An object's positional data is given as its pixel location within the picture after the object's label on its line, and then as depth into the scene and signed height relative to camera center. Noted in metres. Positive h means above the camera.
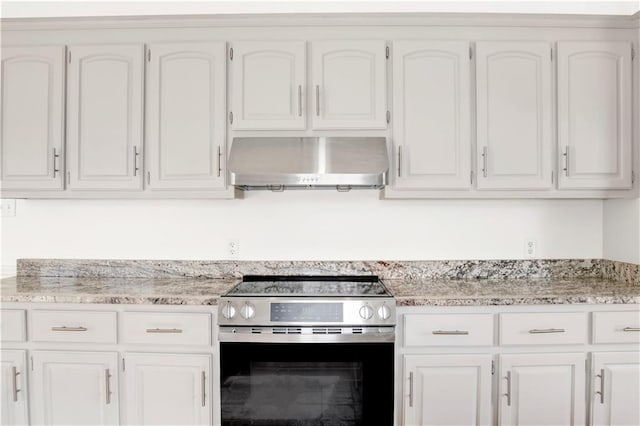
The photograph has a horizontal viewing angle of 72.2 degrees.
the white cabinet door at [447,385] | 2.04 -0.78
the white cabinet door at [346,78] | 2.34 +0.74
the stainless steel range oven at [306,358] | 2.01 -0.65
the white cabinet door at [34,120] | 2.38 +0.53
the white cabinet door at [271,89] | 2.34 +0.69
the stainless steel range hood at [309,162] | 2.21 +0.28
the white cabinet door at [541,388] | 2.04 -0.80
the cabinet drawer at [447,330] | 2.04 -0.52
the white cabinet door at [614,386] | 2.06 -0.79
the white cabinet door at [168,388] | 2.06 -0.81
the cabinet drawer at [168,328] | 2.06 -0.52
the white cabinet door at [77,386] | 2.08 -0.81
